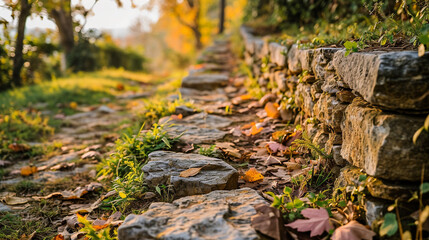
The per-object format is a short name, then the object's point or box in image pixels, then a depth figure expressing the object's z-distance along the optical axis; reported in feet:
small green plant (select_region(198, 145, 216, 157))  7.32
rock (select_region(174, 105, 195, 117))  10.71
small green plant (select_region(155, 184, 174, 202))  6.01
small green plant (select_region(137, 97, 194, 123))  10.71
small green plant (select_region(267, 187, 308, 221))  4.89
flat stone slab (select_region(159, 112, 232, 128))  9.70
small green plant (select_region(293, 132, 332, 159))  6.25
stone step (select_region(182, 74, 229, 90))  15.35
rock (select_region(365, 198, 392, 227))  4.35
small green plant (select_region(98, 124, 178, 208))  7.04
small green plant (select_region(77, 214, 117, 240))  5.06
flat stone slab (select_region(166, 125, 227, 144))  8.31
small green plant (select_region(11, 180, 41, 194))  8.23
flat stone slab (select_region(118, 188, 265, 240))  4.40
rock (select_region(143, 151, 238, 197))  6.00
